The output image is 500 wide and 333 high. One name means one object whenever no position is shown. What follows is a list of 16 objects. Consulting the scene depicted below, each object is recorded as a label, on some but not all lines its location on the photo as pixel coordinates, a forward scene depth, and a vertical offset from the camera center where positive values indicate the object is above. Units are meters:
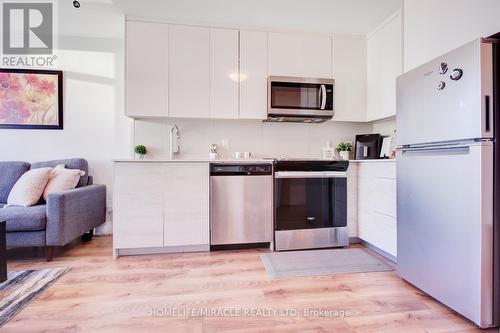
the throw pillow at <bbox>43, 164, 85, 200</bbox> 2.45 -0.15
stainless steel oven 2.48 -0.41
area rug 1.47 -0.85
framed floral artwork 2.92 +0.79
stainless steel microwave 2.67 +0.74
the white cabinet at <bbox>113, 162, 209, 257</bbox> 2.26 -0.39
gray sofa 2.09 -0.47
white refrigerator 1.28 -0.08
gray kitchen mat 1.98 -0.85
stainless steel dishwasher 2.39 -0.39
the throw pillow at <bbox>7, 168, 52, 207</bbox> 2.30 -0.22
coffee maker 2.84 +0.22
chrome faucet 2.79 +0.28
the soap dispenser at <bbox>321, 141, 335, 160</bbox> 3.00 +0.15
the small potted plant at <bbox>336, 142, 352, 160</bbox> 3.01 +0.20
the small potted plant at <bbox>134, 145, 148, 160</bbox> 2.70 +0.15
